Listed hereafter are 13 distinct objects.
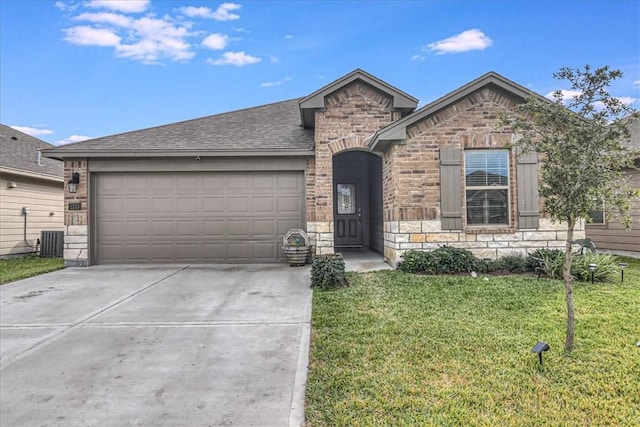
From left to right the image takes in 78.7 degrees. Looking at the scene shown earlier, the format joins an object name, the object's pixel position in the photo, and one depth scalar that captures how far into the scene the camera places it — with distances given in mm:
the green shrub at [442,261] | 7562
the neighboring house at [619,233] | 10336
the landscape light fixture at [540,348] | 3250
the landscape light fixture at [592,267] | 6648
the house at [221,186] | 9391
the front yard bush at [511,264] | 7730
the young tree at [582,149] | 3488
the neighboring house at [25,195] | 11578
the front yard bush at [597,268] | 6961
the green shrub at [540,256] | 7590
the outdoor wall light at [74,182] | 9344
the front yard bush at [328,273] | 6586
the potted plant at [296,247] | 9039
